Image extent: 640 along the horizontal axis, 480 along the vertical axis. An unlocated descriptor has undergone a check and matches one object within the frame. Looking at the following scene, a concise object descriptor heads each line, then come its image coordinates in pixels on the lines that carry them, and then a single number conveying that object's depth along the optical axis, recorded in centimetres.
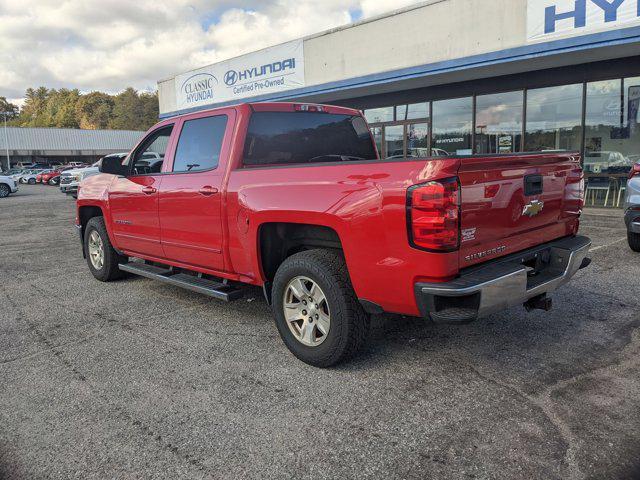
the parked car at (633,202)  641
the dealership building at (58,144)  6291
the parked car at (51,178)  3941
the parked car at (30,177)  4265
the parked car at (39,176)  4119
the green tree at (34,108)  13694
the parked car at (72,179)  2287
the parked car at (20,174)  4384
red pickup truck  299
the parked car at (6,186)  2583
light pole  6144
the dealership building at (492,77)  1121
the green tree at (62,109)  11900
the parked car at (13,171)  4708
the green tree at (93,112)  11719
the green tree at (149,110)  10388
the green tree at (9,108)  14655
